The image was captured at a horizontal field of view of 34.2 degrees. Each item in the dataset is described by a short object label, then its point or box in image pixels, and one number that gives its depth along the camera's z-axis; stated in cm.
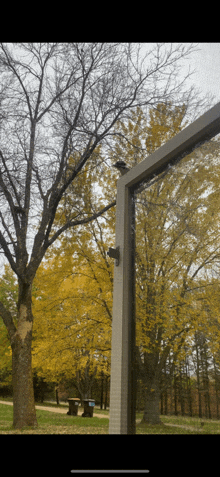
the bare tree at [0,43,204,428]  398
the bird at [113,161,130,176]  161
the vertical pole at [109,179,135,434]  114
